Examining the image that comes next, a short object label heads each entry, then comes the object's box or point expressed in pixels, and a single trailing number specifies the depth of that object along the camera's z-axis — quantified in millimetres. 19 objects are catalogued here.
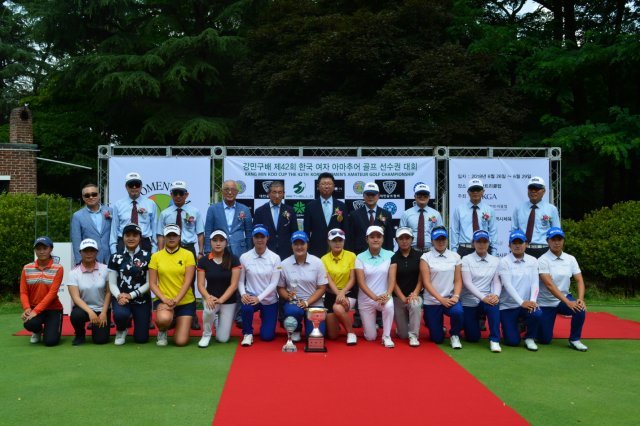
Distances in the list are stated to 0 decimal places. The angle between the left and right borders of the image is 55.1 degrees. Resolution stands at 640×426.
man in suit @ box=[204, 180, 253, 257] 7559
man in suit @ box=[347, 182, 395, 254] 7426
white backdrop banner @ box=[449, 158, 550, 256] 9312
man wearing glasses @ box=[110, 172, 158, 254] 7359
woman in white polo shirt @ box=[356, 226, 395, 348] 6773
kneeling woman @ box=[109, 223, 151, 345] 6672
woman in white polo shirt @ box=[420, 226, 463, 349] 6715
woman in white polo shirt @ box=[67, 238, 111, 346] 6613
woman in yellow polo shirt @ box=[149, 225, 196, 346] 6594
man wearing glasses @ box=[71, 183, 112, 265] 7348
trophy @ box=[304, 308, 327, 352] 6266
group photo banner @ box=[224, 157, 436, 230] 9133
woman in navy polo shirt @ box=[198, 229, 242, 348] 6723
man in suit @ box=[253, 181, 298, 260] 7621
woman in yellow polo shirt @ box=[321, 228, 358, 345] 6766
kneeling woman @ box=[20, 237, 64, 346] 6555
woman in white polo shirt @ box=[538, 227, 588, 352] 6711
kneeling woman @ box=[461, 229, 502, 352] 6758
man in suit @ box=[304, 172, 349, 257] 7434
